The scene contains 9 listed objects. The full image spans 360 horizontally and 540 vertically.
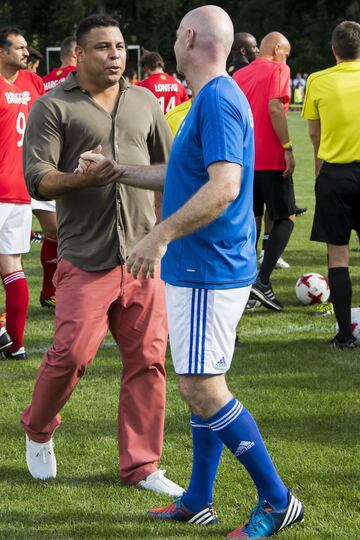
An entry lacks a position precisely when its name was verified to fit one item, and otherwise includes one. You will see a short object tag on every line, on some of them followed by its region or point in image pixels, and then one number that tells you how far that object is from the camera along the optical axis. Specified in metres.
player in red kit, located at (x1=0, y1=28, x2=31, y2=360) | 10.90
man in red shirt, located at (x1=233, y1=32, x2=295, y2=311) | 13.29
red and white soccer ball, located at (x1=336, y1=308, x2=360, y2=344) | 11.18
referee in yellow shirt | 10.75
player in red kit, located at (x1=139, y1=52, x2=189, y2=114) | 21.24
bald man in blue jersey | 5.59
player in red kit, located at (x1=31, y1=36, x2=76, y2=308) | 13.02
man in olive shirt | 7.05
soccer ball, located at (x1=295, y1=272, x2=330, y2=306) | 13.22
